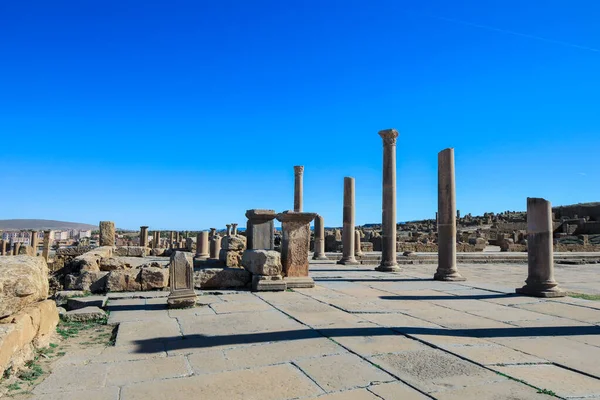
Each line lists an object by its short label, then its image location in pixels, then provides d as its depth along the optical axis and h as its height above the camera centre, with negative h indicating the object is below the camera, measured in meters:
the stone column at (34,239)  28.64 -0.18
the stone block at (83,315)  6.63 -1.18
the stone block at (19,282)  4.34 -0.48
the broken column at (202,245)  21.50 -0.32
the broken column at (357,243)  22.13 -0.15
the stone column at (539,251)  9.32 -0.17
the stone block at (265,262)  9.57 -0.49
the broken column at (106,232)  20.97 +0.25
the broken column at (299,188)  22.44 +2.61
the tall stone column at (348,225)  18.25 +0.65
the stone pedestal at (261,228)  10.52 +0.27
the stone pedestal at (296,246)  10.16 -0.14
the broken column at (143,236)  30.66 +0.12
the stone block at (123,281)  9.30 -0.91
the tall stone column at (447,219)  12.37 +0.64
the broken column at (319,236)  21.16 +0.19
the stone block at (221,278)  9.79 -0.87
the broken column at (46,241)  24.45 -0.25
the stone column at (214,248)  21.42 -0.46
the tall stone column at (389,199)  15.30 +1.46
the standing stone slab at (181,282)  7.64 -0.77
